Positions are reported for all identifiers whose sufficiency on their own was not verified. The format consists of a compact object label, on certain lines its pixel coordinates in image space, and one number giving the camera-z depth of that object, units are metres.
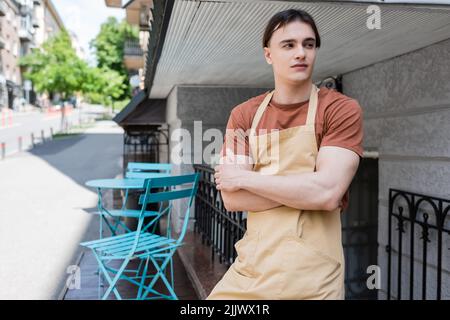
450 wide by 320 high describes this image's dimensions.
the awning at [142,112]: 7.09
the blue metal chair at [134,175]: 5.03
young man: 1.49
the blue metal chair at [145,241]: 3.54
